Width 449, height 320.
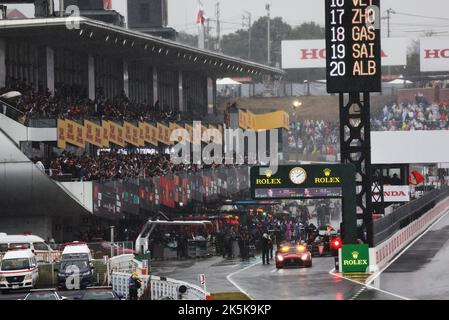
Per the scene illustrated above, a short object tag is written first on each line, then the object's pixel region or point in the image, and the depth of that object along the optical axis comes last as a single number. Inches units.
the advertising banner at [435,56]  5556.1
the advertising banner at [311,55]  5738.2
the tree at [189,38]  5805.1
